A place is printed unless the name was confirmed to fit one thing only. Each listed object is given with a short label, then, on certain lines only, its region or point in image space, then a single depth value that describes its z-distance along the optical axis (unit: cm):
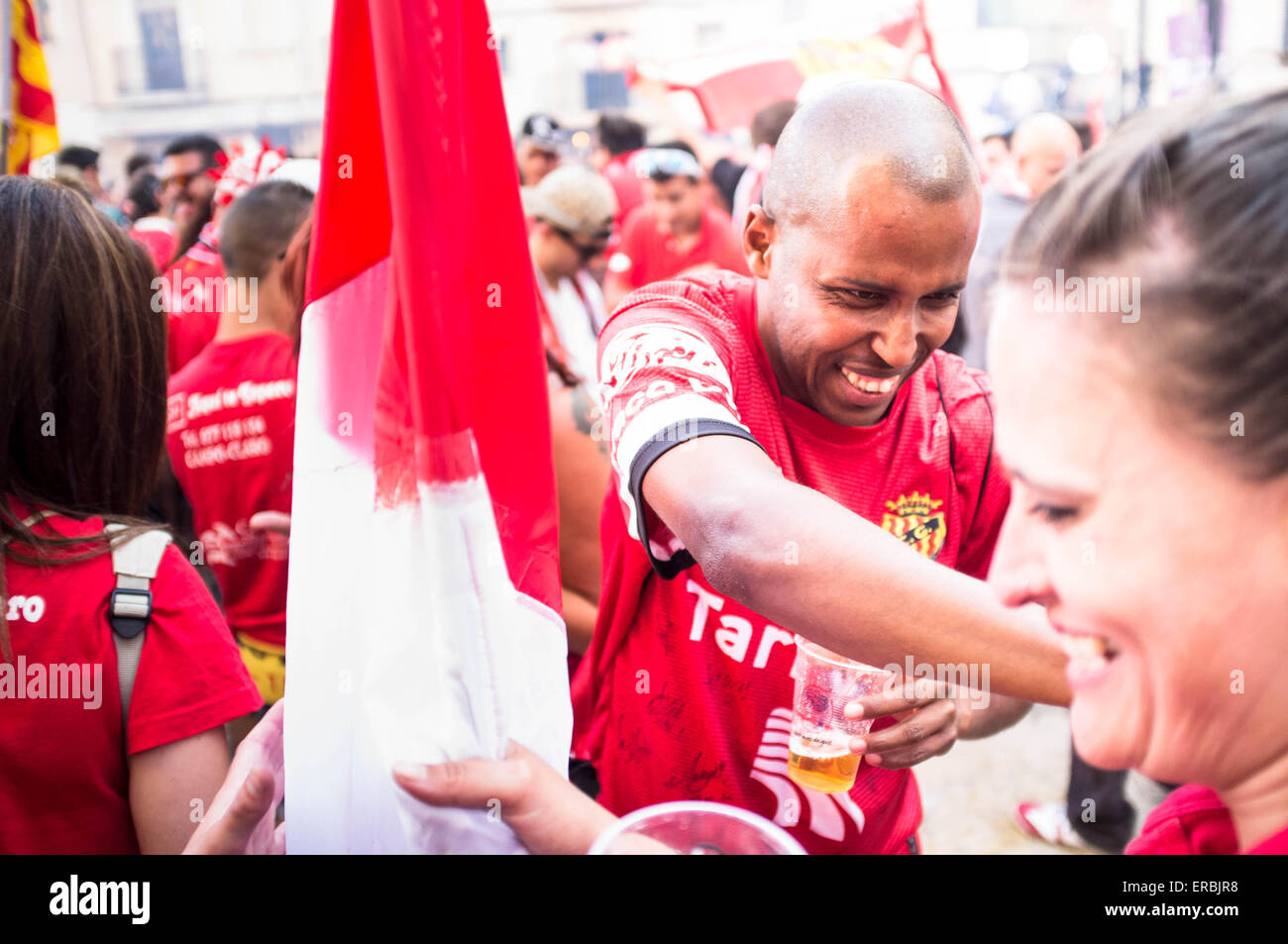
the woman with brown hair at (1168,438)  70
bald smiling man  114
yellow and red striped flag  275
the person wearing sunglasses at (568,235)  390
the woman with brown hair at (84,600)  141
